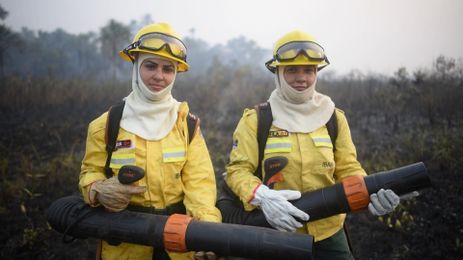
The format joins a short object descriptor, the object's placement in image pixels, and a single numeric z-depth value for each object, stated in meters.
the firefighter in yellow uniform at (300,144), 2.06
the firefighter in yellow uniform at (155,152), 1.90
